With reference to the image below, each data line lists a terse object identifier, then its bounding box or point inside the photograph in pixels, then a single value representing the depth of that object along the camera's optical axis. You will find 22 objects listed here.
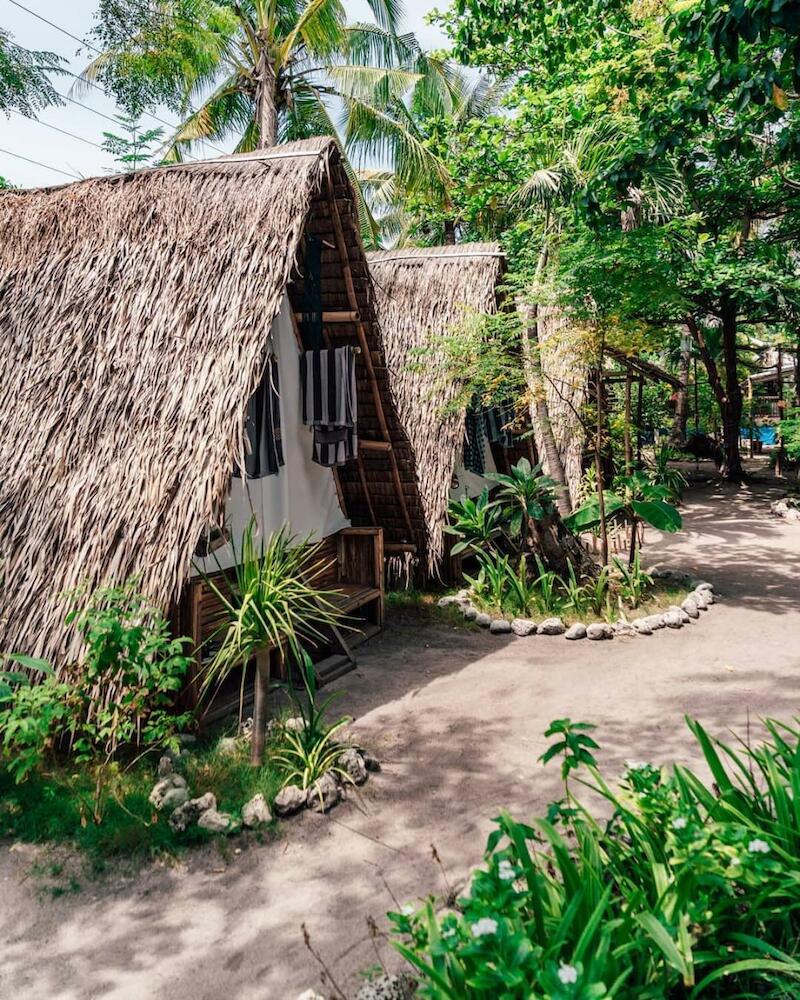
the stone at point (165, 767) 3.81
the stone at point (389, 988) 2.19
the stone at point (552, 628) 6.52
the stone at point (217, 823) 3.38
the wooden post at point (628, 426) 7.12
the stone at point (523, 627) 6.56
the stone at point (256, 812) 3.43
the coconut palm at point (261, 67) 12.10
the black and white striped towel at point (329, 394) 5.84
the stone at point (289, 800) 3.55
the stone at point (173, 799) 3.45
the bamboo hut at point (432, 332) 7.49
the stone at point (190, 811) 3.36
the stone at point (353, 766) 3.84
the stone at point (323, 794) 3.61
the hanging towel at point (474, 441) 8.83
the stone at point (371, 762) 4.00
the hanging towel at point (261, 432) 5.20
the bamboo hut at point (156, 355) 4.02
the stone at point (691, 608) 6.72
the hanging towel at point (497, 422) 9.19
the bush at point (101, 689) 3.28
